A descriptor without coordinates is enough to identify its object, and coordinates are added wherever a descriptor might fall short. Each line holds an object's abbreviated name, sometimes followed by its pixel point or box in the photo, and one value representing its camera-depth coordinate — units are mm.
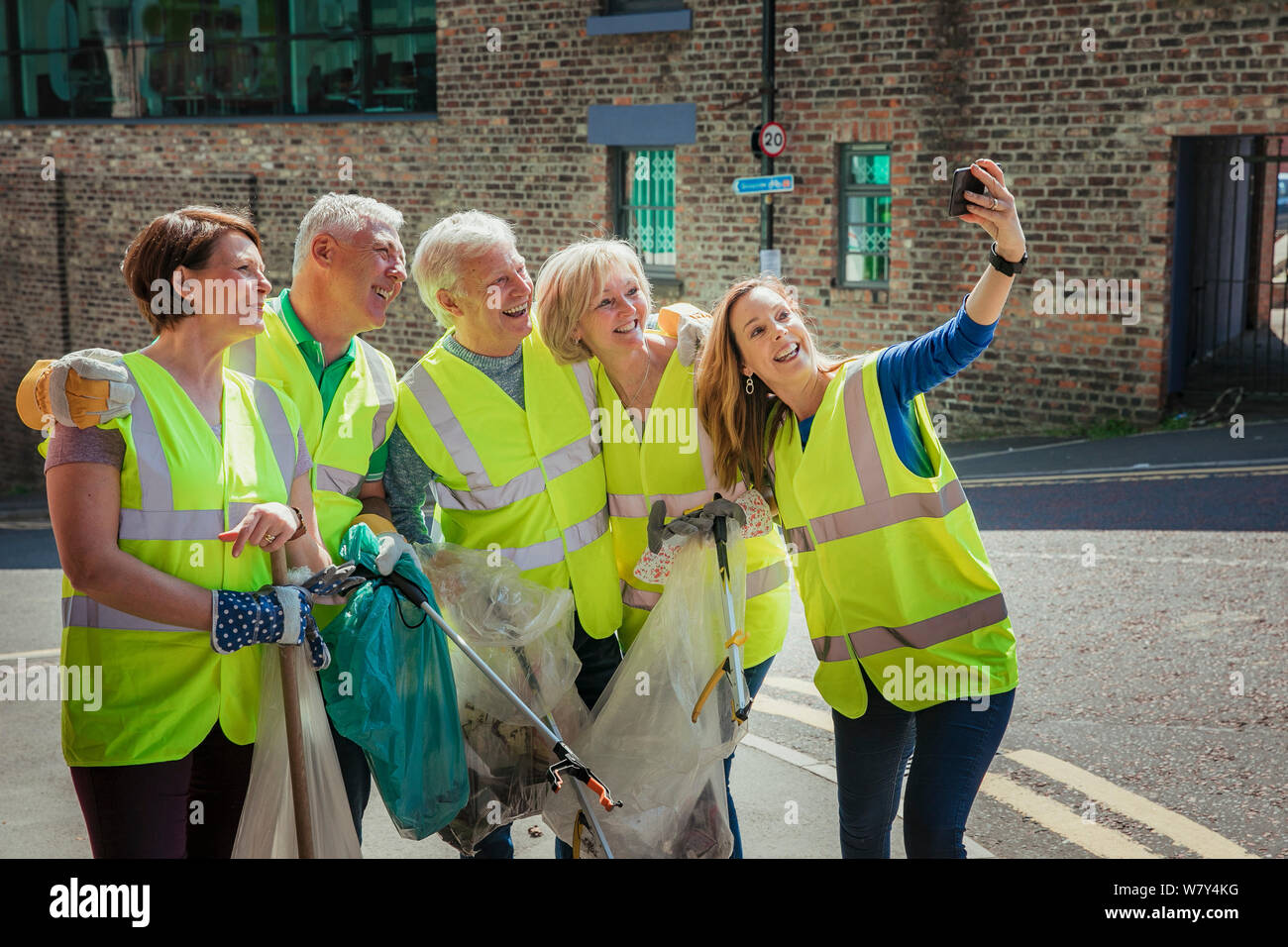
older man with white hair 3760
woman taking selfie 3375
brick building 12102
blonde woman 3812
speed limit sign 13500
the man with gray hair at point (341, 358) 3662
